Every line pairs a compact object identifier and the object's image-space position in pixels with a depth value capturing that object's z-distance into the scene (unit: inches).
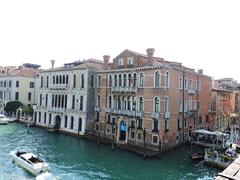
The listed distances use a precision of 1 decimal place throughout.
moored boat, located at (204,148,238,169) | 724.0
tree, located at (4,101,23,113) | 1572.3
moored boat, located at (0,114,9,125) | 1353.0
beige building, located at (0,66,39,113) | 1665.8
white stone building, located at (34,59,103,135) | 1131.3
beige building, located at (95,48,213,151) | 882.8
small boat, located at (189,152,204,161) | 793.6
